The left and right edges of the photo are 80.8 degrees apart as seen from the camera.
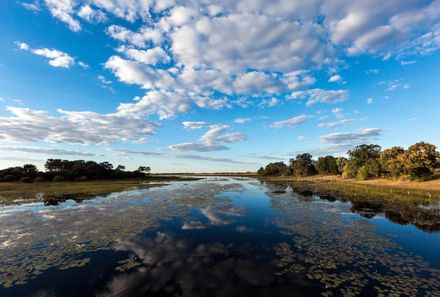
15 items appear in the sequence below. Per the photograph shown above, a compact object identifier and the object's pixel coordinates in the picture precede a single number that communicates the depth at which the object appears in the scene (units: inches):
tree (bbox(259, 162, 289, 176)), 7414.9
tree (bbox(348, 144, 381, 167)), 4375.7
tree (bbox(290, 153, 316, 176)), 6558.6
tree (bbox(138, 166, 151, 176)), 6867.6
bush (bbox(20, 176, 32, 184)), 3046.3
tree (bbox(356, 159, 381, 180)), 3107.8
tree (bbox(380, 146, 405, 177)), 2436.0
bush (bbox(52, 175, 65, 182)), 3401.6
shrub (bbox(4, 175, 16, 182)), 3021.7
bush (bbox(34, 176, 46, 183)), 3165.6
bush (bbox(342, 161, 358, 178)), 3834.2
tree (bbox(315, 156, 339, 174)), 5378.9
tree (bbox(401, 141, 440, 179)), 2233.0
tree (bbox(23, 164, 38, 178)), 3268.2
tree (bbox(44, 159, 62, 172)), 4399.6
